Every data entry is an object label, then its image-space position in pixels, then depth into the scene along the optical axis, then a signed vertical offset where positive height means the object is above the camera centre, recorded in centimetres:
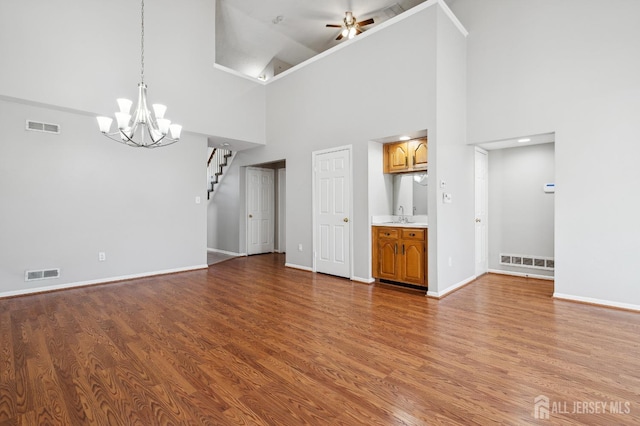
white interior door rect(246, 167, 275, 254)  783 +6
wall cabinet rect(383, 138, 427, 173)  464 +88
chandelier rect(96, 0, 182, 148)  354 +123
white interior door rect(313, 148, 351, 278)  517 +0
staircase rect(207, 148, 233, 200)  826 +135
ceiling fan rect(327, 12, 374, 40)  626 +387
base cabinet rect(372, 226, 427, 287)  437 -64
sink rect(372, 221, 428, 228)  437 -20
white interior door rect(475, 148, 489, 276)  528 +4
